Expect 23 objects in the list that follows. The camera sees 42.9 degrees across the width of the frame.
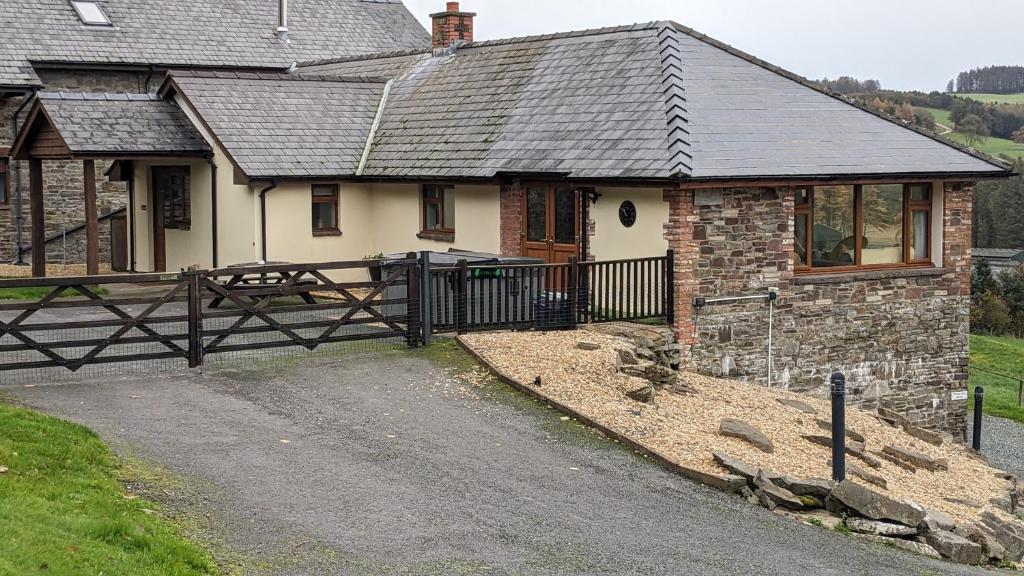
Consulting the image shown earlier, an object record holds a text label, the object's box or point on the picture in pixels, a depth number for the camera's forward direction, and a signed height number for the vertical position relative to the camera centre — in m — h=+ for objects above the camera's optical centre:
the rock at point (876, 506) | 11.97 -2.66
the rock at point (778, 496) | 12.06 -2.58
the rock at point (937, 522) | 12.11 -2.89
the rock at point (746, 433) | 14.05 -2.35
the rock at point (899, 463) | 15.75 -2.99
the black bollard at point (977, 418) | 24.00 -3.75
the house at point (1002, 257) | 84.84 -2.70
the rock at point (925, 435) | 18.56 -3.13
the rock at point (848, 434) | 16.14 -2.71
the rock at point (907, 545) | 11.61 -2.93
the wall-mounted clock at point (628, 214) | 20.58 +0.07
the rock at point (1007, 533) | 12.85 -3.26
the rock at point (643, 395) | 15.36 -2.09
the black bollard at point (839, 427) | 12.97 -2.10
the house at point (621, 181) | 20.17 +0.65
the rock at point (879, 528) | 11.80 -2.82
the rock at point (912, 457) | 16.02 -2.96
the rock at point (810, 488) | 12.27 -2.55
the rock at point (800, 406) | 17.23 -2.52
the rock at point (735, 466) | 12.43 -2.41
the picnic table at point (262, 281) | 21.68 -1.12
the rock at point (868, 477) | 13.90 -2.77
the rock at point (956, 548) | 11.73 -2.99
